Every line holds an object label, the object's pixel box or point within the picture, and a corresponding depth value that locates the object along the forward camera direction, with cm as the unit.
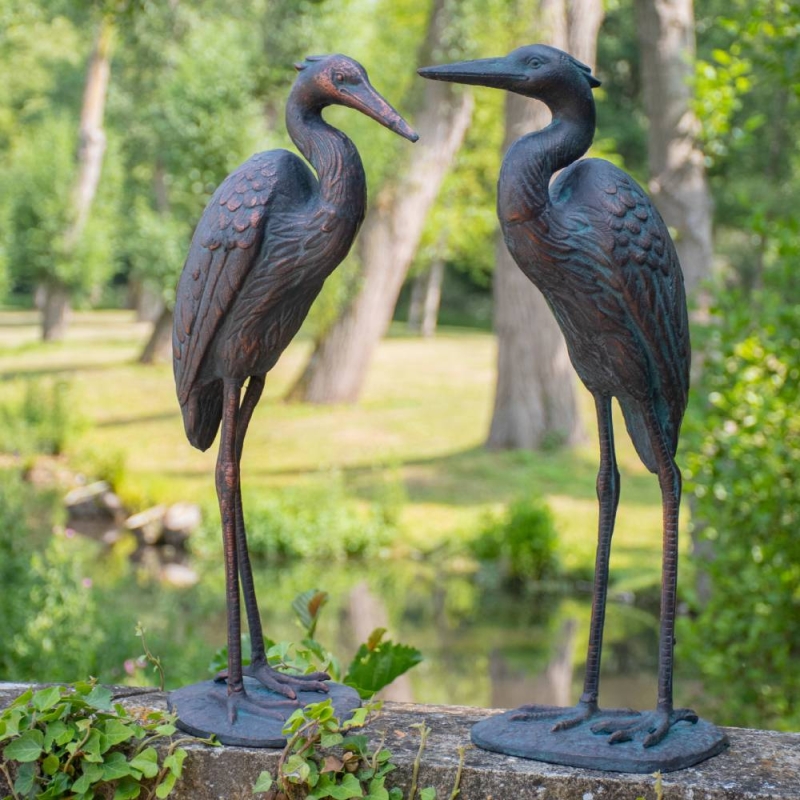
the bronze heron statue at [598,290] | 251
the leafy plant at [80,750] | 249
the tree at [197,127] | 1345
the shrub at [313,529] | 1038
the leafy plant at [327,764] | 244
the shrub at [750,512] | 487
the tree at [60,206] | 2081
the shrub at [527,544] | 973
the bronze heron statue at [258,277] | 264
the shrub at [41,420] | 1260
